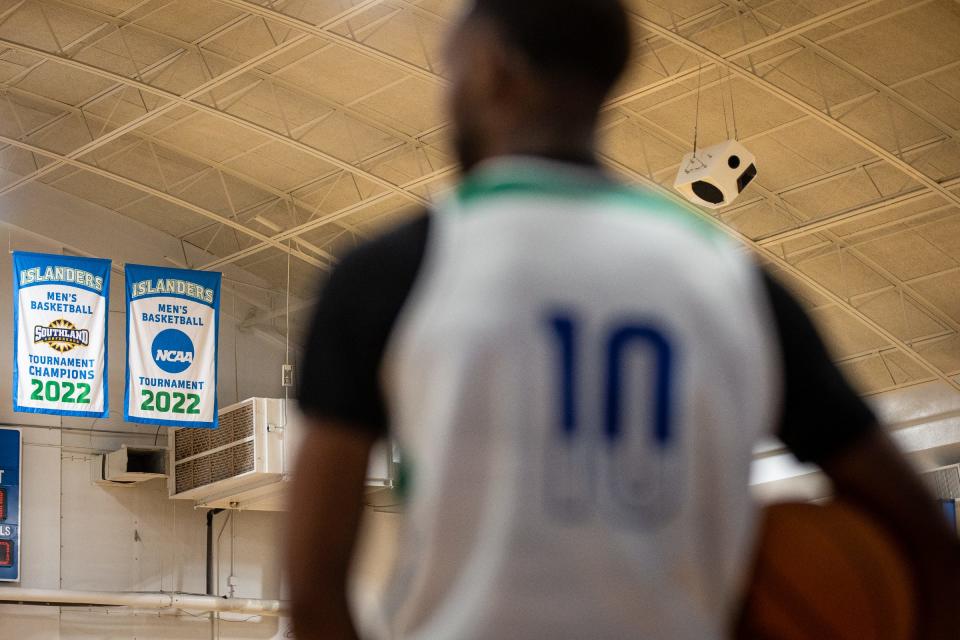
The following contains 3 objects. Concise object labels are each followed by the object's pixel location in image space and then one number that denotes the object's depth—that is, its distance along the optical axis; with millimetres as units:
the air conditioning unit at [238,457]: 20750
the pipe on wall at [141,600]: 20453
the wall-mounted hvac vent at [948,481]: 20812
